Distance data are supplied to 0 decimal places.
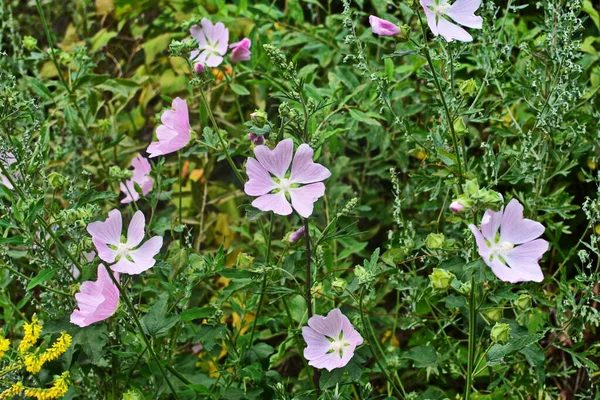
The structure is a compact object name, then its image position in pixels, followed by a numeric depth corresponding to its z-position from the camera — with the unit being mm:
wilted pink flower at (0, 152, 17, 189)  1343
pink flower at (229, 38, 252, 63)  1504
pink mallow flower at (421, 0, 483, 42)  1214
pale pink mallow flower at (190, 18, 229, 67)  1532
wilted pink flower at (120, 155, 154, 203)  1523
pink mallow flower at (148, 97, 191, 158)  1313
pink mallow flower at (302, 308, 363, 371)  1258
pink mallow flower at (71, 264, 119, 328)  1268
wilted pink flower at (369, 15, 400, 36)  1226
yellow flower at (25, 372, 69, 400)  1286
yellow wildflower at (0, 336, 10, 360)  1270
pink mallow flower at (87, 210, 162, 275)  1261
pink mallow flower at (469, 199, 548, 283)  1165
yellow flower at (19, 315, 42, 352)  1297
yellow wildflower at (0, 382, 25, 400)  1289
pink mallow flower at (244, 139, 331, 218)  1237
